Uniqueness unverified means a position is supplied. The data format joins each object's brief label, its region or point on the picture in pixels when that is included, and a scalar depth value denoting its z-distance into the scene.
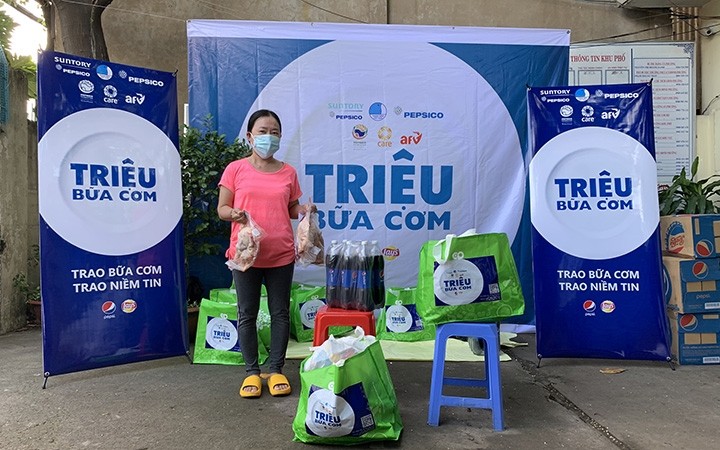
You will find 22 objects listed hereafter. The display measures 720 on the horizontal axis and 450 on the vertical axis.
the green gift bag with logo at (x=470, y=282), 2.61
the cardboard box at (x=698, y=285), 3.64
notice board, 5.22
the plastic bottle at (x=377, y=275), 3.16
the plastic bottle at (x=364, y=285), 3.12
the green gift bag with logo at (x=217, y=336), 3.71
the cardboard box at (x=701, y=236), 3.65
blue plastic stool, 2.60
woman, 3.05
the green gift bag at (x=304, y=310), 4.27
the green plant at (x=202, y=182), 4.21
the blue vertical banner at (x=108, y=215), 3.28
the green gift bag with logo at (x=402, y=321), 4.30
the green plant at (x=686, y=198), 3.99
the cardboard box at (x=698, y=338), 3.67
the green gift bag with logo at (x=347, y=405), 2.29
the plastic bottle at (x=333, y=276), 3.21
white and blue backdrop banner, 4.64
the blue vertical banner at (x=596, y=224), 3.65
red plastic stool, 3.04
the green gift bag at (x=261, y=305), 3.83
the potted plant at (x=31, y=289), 4.78
